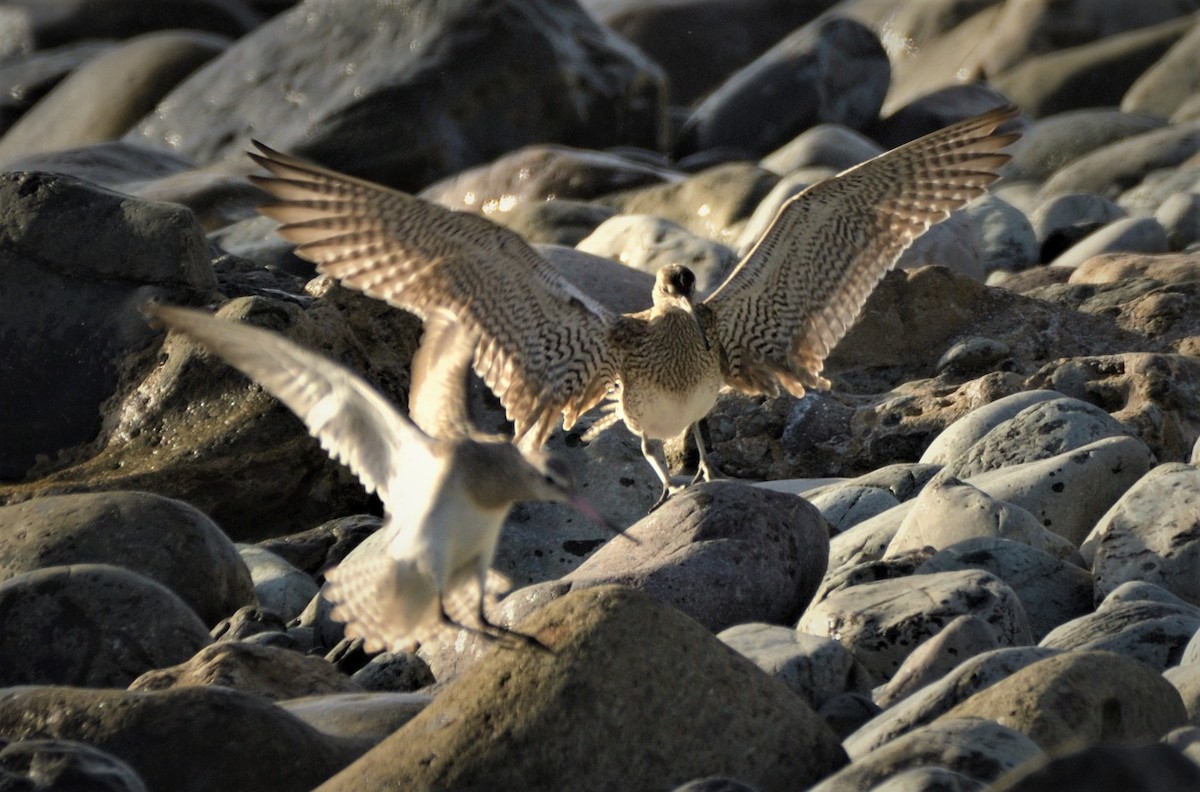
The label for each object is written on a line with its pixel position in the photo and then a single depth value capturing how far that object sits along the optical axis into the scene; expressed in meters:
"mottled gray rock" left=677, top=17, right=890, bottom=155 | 46.16
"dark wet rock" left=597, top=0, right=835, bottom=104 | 64.56
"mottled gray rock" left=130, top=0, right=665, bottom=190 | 41.25
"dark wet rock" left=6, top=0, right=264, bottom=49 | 63.53
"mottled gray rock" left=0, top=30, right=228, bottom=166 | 50.03
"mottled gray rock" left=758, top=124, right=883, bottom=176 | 38.87
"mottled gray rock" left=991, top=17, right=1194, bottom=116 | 51.69
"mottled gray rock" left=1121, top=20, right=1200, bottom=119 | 48.62
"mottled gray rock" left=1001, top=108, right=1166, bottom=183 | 42.03
